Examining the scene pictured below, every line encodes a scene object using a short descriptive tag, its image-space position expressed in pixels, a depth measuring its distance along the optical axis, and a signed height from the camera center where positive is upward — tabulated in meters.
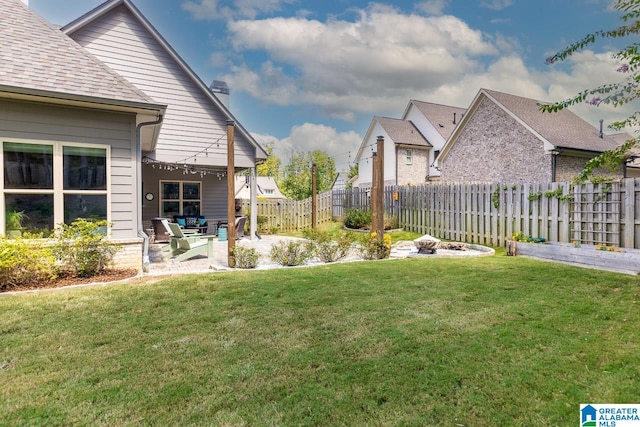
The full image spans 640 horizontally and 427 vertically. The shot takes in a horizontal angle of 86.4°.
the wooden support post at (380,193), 8.86 +0.45
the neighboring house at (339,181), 55.16 +4.78
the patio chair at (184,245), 8.56 -0.90
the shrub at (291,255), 7.78 -1.04
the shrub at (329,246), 8.25 -0.88
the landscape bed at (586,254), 6.57 -0.97
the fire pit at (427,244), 9.20 -0.93
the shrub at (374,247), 8.55 -0.95
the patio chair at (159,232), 11.82 -0.76
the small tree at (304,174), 45.25 +5.75
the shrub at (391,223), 14.61 -0.56
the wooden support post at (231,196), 7.55 +0.33
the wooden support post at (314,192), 15.55 +0.83
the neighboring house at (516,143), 15.52 +3.38
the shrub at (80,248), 6.12 -0.68
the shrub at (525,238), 9.06 -0.78
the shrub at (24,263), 5.41 -0.86
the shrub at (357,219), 15.58 -0.41
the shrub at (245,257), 7.48 -1.03
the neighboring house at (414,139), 26.16 +5.53
